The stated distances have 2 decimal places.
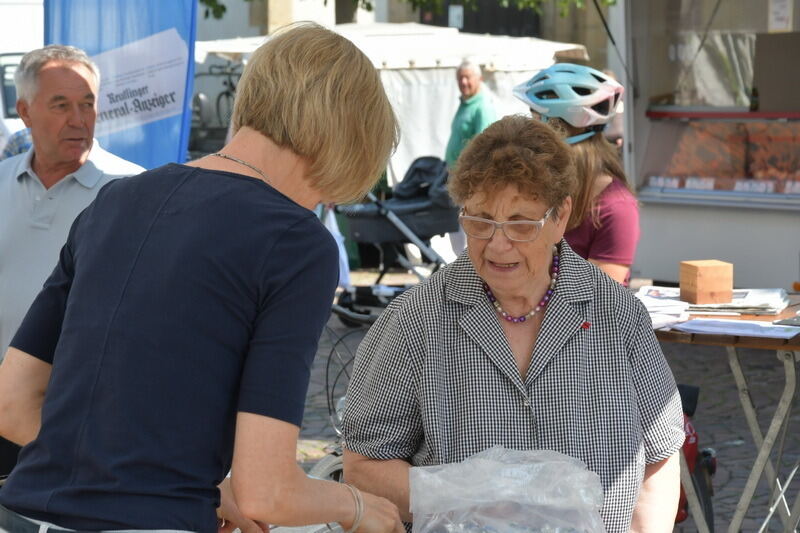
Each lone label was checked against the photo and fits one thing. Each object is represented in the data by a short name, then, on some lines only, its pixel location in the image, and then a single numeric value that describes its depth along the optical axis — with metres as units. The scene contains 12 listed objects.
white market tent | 13.18
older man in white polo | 3.68
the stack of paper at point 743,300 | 4.19
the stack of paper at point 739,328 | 3.76
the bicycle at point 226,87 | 18.34
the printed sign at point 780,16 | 8.52
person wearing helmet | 4.18
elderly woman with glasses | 2.57
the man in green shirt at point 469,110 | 11.27
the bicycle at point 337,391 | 3.64
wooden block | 4.31
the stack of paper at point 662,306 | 3.96
